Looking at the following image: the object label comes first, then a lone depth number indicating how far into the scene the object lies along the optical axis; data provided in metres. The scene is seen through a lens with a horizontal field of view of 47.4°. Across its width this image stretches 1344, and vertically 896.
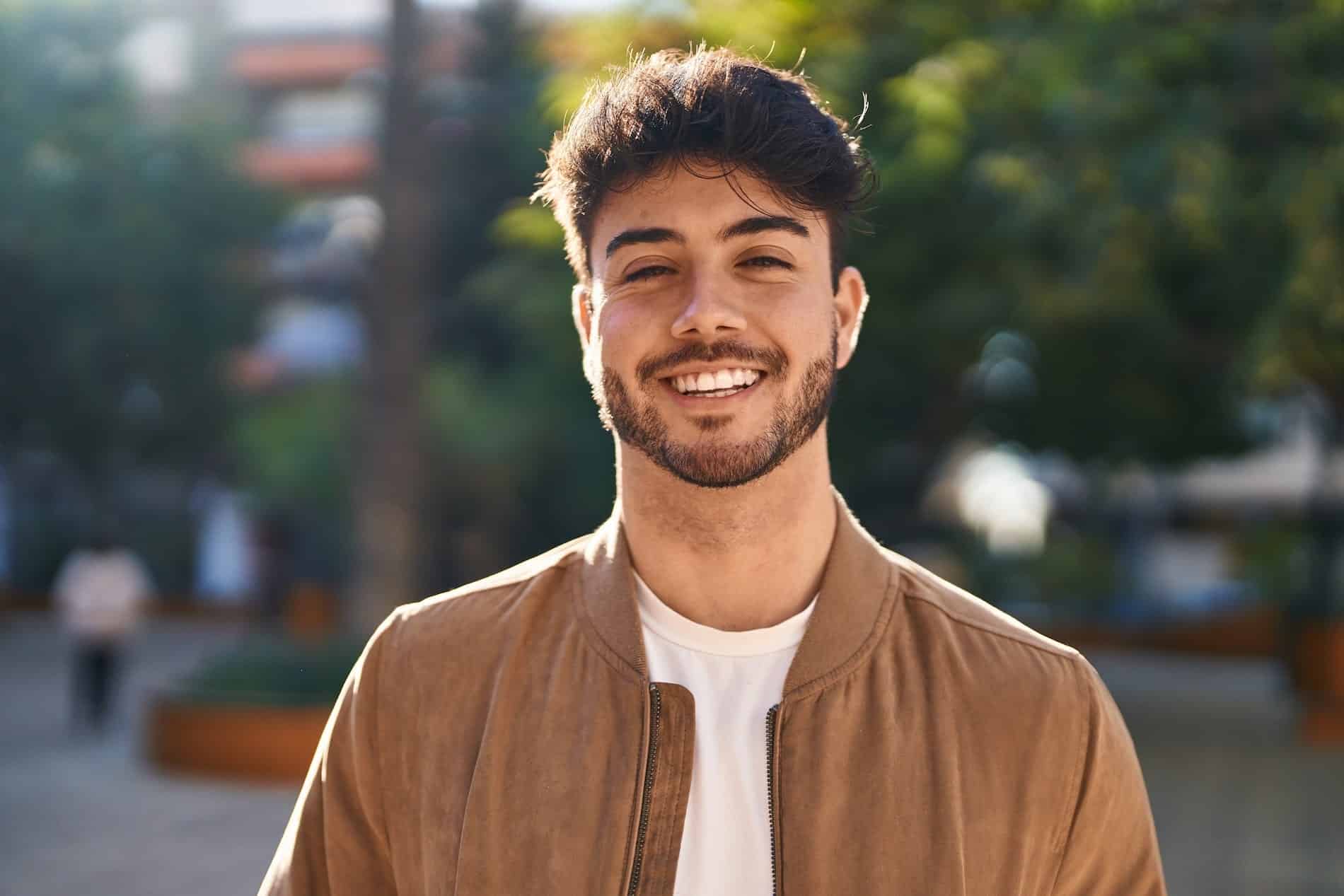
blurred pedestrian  13.04
